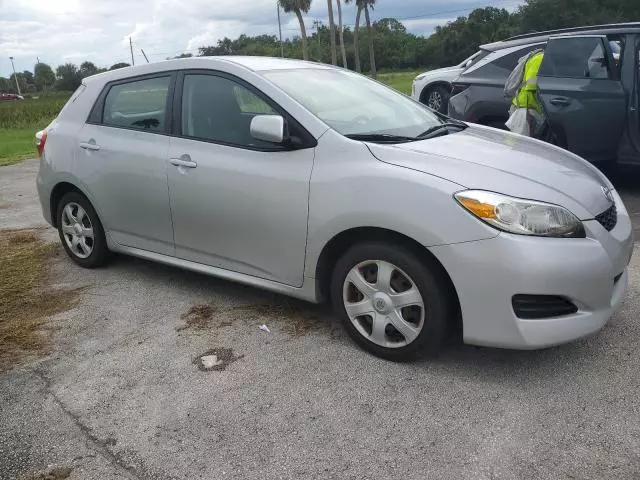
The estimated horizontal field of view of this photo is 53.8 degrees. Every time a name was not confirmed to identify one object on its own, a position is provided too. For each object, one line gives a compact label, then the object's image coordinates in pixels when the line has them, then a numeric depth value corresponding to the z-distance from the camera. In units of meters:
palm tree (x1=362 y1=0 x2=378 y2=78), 55.85
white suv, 12.55
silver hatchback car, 3.01
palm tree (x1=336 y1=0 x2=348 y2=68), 57.48
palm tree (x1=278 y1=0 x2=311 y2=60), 57.94
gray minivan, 6.28
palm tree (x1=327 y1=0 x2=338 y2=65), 50.03
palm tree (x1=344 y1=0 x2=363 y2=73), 55.96
